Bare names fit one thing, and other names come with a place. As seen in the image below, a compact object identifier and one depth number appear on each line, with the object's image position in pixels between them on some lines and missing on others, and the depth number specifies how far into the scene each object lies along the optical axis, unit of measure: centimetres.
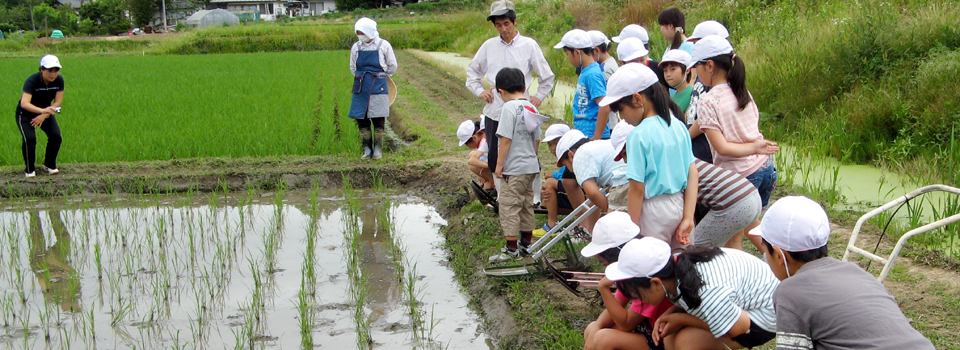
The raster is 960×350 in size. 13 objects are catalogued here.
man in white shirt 510
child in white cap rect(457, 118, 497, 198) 526
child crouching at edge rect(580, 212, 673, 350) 272
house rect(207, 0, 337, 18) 6070
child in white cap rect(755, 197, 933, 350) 182
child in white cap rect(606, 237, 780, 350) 237
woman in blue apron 697
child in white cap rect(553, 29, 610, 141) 445
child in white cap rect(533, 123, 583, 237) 433
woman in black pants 670
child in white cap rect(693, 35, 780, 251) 328
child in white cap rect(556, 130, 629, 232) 373
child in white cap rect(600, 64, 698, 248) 294
